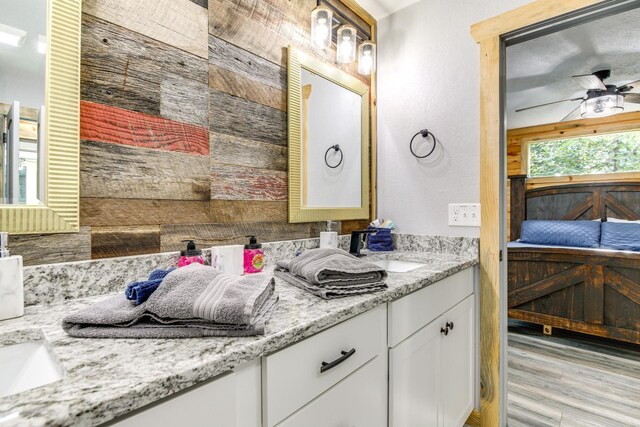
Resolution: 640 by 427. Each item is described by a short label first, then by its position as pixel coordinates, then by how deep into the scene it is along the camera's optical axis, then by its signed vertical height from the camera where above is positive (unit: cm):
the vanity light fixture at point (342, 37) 163 +94
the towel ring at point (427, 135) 188 +46
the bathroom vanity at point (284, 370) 47 -29
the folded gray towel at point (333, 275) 99 -18
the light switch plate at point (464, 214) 173 +1
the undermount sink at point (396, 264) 162 -24
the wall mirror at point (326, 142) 158 +39
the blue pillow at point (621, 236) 288 -18
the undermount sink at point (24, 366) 64 -29
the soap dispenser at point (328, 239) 160 -11
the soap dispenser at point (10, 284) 74 -15
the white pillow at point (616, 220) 342 -4
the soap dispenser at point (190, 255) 104 -12
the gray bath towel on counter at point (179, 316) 65 -20
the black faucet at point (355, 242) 170 -13
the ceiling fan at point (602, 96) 300 +109
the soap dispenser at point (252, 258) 123 -15
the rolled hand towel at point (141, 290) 73 -16
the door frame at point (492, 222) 166 -3
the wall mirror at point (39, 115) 83 +27
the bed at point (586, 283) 262 -56
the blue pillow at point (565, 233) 308 -17
